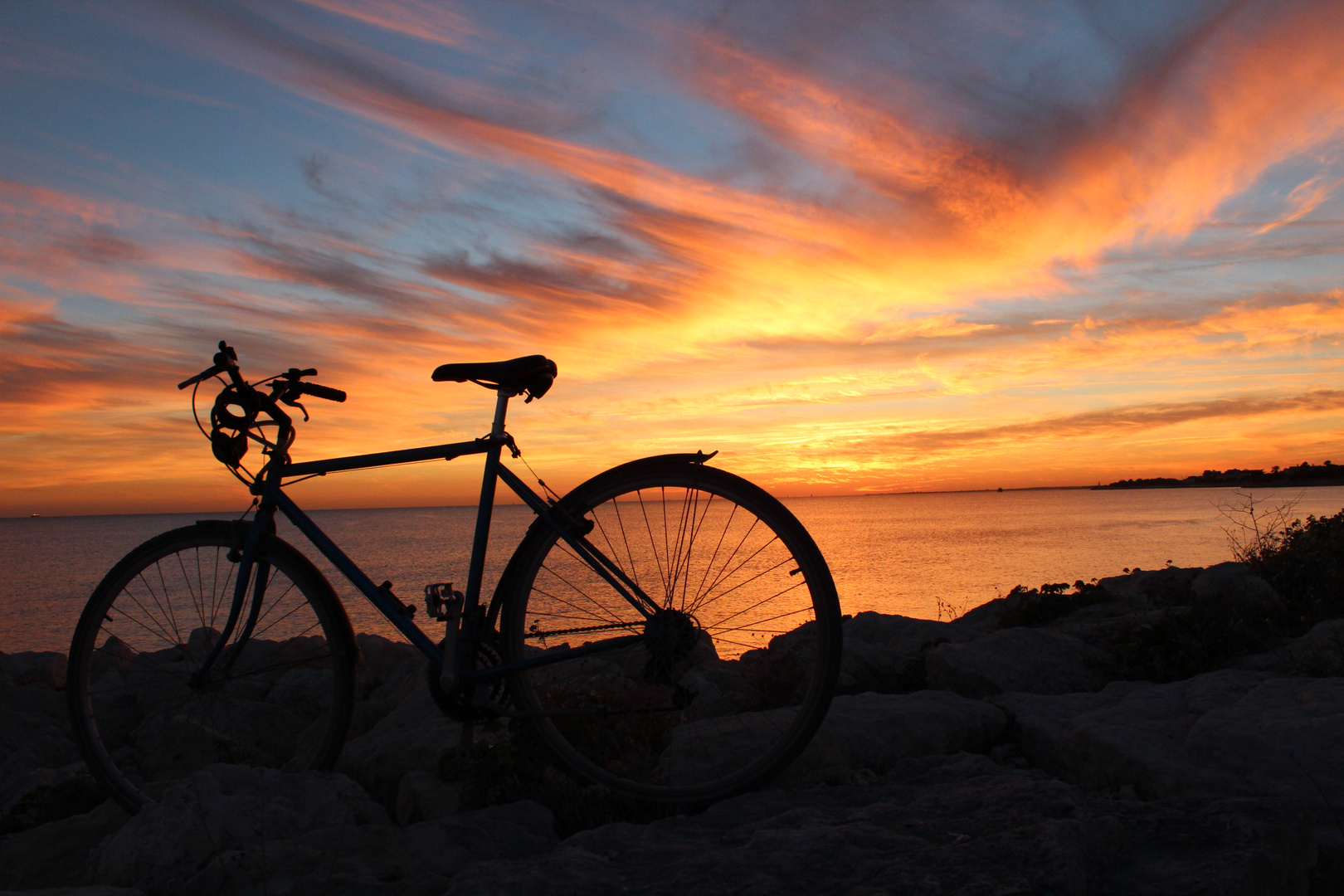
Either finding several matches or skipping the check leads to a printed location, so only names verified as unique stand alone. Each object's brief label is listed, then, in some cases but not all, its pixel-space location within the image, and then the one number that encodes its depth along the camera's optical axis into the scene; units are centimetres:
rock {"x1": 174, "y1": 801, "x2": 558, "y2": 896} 227
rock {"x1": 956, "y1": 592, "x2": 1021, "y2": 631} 852
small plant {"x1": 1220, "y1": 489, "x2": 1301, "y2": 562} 802
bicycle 292
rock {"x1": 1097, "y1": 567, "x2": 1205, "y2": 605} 688
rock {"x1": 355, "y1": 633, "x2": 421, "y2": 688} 878
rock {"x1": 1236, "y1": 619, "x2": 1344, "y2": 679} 425
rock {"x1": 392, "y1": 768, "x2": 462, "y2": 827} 319
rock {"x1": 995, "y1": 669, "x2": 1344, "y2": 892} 252
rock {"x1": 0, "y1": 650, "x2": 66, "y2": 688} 909
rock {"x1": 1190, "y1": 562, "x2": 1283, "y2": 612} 580
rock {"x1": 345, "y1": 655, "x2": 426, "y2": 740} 590
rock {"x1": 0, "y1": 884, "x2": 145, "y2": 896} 223
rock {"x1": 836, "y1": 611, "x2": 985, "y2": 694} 520
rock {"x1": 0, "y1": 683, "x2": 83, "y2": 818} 432
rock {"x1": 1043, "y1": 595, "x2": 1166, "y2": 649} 552
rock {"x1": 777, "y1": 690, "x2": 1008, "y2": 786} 308
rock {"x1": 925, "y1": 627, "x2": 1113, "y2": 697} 459
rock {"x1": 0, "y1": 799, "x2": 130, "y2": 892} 306
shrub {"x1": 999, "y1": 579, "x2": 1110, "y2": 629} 780
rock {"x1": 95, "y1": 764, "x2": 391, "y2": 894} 248
